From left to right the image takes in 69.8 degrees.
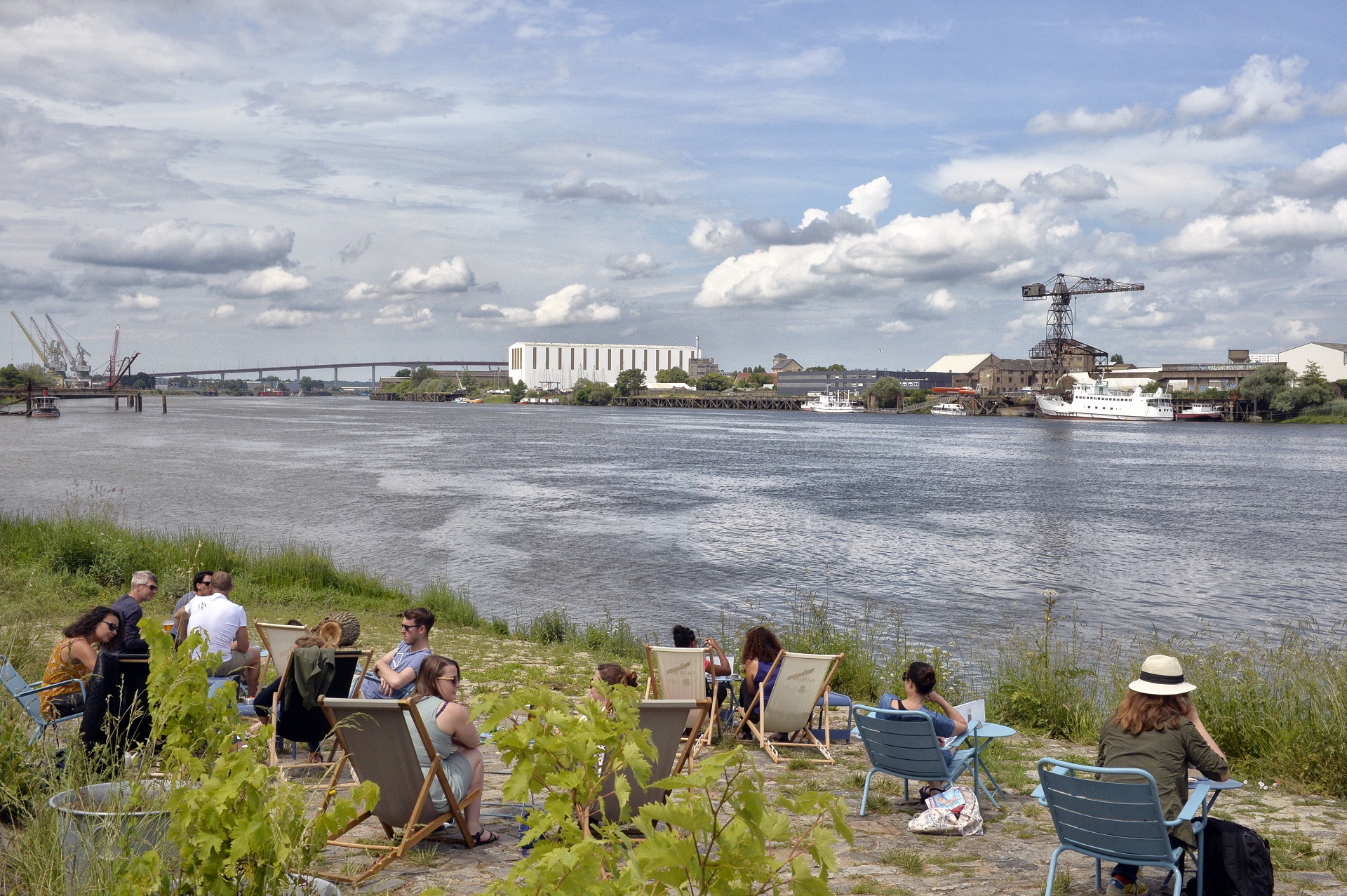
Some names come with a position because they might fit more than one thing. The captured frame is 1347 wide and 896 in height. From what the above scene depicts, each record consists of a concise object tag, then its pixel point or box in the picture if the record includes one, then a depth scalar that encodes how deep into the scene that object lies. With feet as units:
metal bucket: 10.78
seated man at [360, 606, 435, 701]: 21.80
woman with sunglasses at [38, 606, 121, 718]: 21.43
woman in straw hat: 16.25
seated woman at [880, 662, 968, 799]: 20.74
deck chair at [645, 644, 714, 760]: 24.72
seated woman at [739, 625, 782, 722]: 25.12
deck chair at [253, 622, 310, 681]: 24.72
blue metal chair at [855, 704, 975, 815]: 19.07
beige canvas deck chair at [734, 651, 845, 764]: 23.97
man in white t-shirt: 24.84
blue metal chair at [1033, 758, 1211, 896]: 14.71
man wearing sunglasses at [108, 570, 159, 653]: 22.98
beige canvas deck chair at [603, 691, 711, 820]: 16.34
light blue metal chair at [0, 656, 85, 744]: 19.27
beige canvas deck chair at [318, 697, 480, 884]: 15.48
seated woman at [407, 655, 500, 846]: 16.79
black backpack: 15.06
